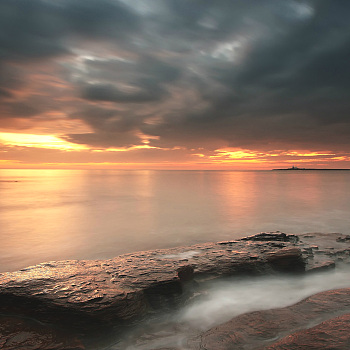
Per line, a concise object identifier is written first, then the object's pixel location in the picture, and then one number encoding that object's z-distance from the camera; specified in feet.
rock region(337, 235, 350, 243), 30.30
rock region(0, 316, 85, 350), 11.24
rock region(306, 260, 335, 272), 20.94
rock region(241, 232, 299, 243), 27.58
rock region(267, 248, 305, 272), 20.56
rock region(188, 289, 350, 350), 10.56
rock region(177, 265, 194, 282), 17.44
